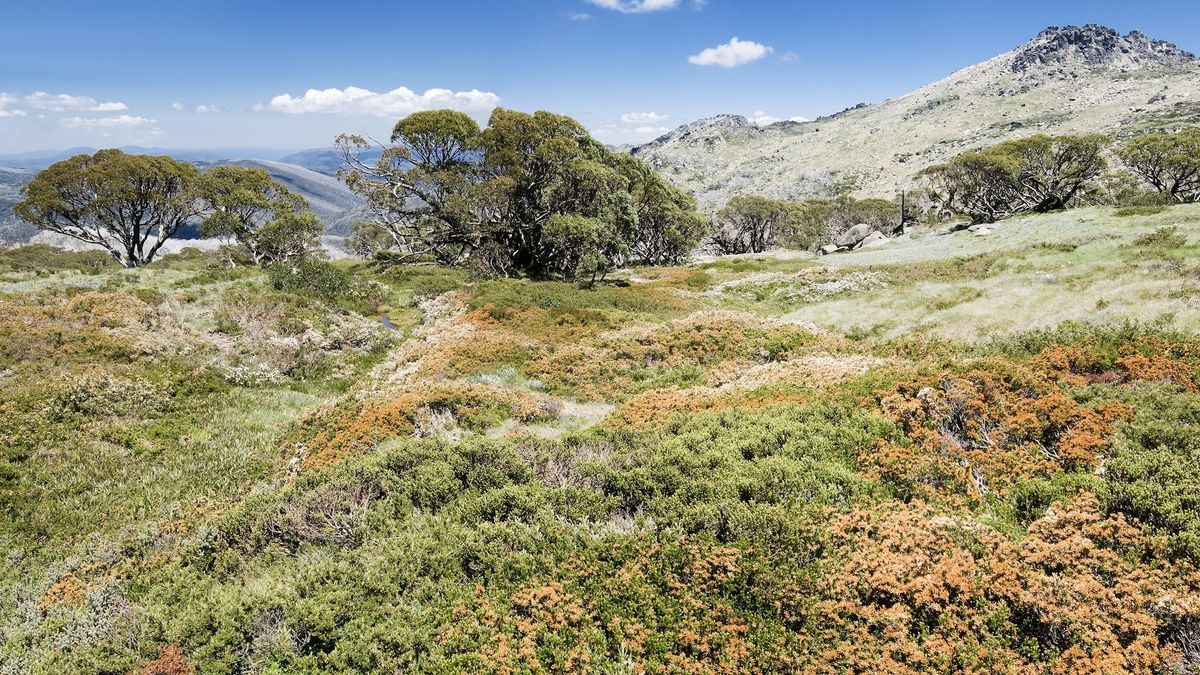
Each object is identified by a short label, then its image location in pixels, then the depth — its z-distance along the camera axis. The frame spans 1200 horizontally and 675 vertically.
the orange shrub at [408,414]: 14.38
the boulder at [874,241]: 67.87
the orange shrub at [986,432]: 9.58
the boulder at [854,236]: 76.75
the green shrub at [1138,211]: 43.31
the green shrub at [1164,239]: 30.52
